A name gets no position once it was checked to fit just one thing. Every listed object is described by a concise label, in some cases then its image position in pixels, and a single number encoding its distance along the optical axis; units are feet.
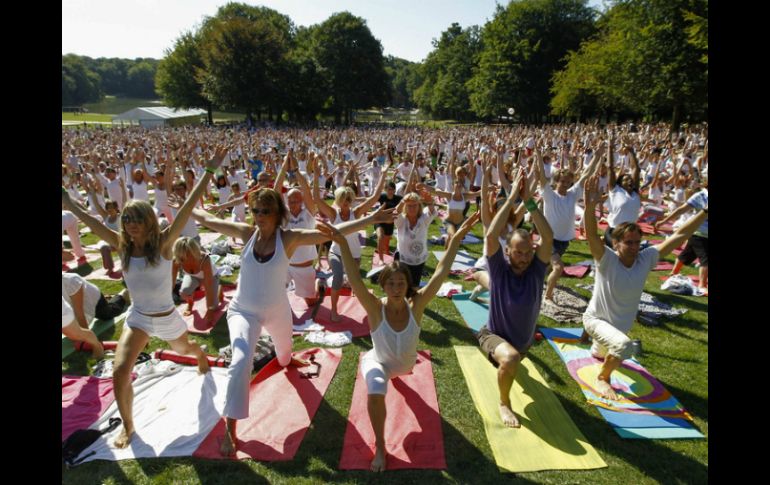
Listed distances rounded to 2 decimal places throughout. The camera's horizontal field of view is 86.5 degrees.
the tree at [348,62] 205.78
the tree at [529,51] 186.09
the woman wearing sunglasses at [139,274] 12.66
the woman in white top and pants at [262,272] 12.48
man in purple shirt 13.48
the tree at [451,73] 234.52
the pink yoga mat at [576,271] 27.74
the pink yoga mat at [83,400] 13.91
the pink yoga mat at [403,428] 12.29
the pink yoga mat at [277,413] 12.66
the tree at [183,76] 200.03
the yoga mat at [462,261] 29.38
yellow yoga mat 12.23
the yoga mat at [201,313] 20.81
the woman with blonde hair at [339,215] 20.72
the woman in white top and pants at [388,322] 11.77
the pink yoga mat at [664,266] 29.04
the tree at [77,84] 341.00
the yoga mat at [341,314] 20.93
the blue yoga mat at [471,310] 21.12
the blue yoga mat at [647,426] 13.32
